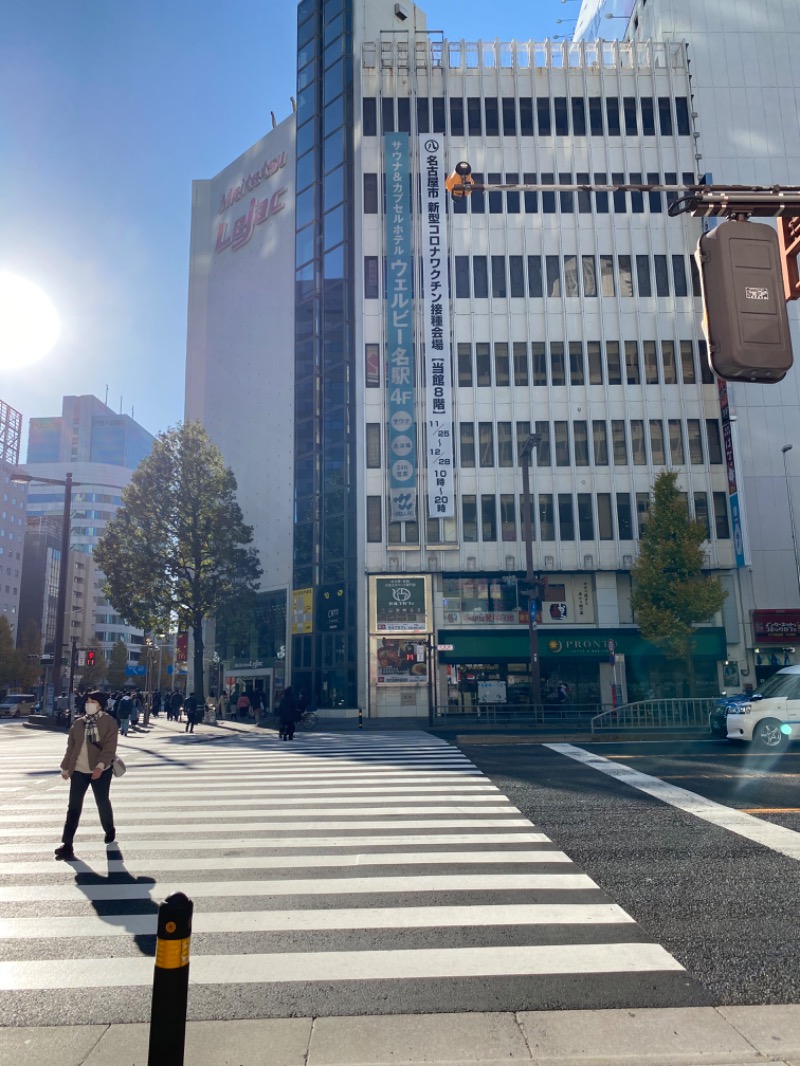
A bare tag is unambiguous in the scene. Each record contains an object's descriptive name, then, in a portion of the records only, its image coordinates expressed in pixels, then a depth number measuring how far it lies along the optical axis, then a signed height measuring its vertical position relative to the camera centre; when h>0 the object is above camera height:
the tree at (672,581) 32.00 +3.53
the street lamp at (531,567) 28.05 +3.70
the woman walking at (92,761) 8.37 -0.96
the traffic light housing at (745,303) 4.80 +2.32
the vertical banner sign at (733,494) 36.09 +8.06
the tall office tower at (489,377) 36.88 +14.80
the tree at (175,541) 36.38 +6.46
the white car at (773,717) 17.20 -1.25
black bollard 2.94 -1.22
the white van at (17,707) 51.44 -2.16
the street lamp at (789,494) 36.97 +8.31
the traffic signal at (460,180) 8.21 +5.34
